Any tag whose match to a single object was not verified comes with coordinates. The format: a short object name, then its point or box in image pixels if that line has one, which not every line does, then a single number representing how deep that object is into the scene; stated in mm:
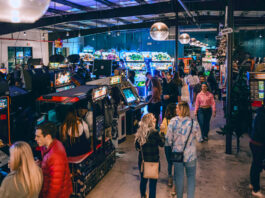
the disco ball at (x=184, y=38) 11352
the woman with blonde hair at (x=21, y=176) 2282
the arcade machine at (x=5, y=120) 4914
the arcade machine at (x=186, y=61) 20325
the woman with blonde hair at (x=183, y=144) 3633
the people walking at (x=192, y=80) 11062
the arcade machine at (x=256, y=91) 6027
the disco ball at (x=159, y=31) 6594
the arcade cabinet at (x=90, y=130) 4008
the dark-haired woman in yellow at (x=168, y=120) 4469
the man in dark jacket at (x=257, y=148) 3883
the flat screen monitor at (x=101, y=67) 9320
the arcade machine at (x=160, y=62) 13398
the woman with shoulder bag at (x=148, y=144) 3648
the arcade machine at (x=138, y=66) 12195
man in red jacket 2855
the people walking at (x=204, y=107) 6566
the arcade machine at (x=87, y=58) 18420
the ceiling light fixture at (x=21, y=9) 1565
